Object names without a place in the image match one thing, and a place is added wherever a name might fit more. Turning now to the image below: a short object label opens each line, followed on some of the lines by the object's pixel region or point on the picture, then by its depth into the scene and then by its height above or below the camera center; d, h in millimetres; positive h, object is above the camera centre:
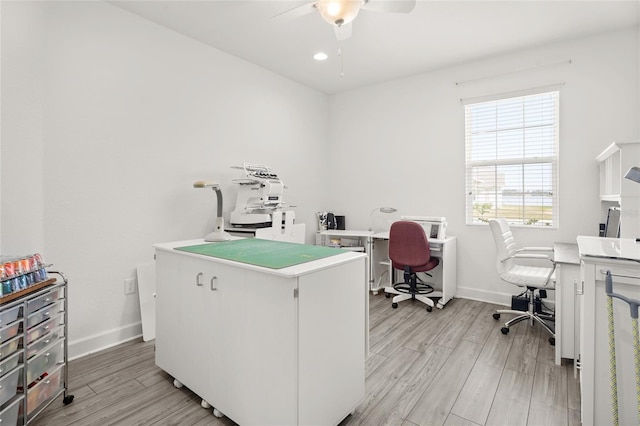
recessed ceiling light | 3639 +1822
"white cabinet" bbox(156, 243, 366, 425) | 1431 -663
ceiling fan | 1968 +1313
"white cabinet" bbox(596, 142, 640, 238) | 2125 +118
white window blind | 3477 +602
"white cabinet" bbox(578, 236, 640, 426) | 1442 -599
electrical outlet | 2818 -693
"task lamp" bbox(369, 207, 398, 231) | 4317 -2
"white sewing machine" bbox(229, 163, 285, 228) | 3264 +125
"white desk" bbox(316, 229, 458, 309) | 3664 -543
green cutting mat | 1620 -255
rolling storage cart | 1543 -765
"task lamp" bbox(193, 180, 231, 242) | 2453 -116
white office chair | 2844 -614
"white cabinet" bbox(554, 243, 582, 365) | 2350 -754
